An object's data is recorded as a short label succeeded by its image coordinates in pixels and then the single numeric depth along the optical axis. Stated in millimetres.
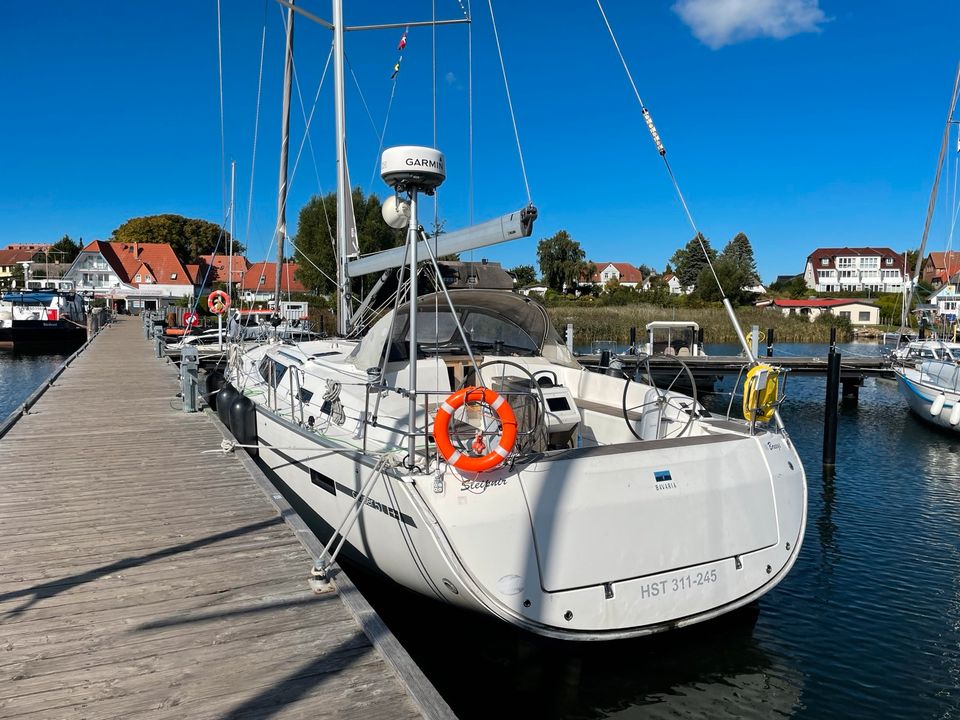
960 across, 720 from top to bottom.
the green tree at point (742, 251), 91000
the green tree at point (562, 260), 78938
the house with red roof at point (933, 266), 81125
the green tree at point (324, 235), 43531
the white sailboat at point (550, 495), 4410
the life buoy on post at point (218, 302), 20188
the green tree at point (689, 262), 78619
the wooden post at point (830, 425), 13547
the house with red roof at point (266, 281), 59206
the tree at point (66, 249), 86750
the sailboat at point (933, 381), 17109
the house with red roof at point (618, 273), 109312
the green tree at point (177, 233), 76500
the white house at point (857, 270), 91688
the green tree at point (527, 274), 83125
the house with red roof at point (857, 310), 61625
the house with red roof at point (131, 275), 63812
